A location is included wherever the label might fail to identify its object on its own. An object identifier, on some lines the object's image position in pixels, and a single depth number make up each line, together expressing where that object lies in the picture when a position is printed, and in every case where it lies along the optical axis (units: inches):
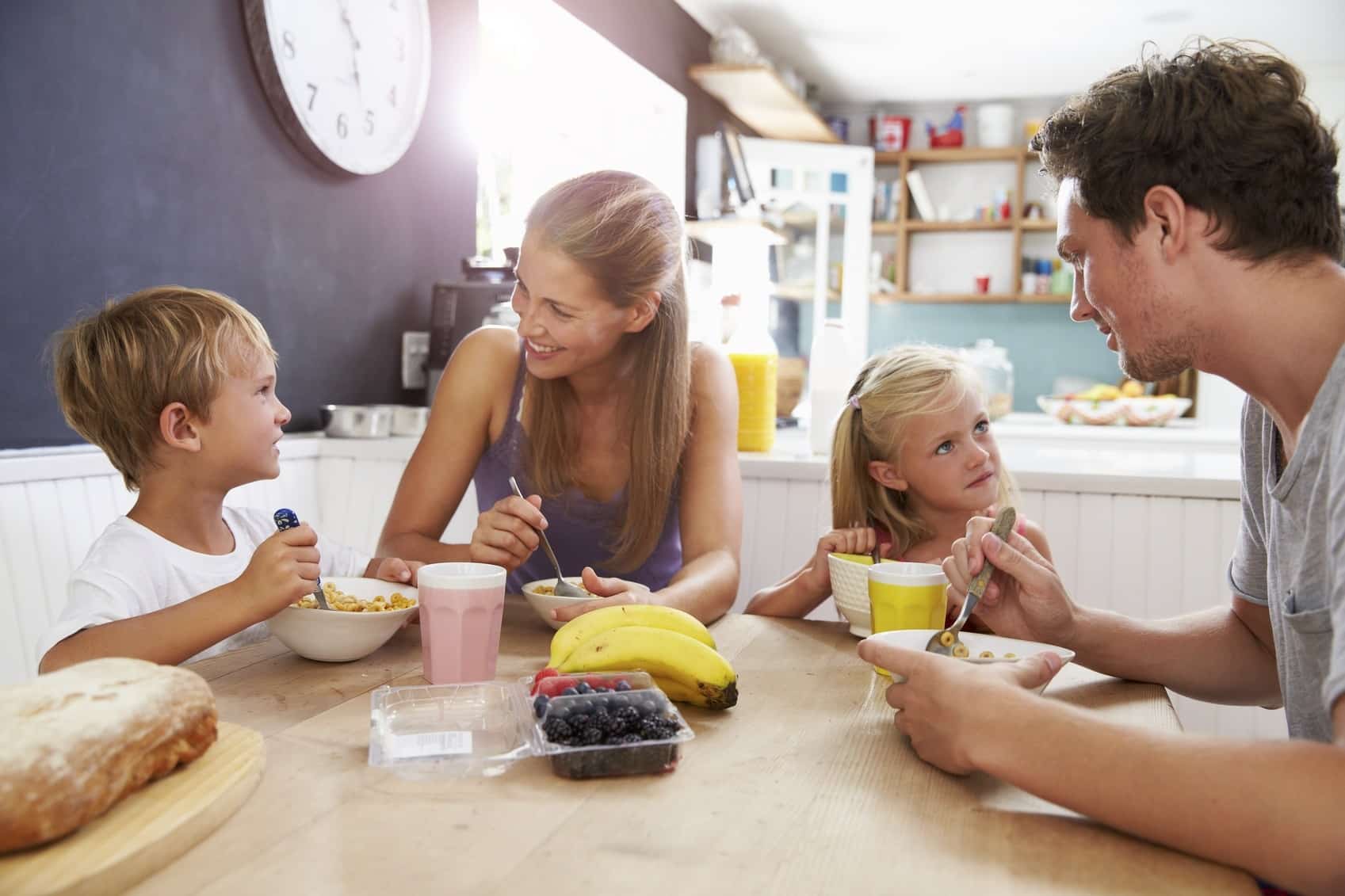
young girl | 68.3
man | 28.3
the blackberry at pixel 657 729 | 32.4
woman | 63.3
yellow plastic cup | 45.9
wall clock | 93.0
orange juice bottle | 97.0
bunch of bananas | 39.0
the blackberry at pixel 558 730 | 32.3
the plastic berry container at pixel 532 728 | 32.0
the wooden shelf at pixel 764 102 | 197.2
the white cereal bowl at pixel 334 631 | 44.3
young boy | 52.0
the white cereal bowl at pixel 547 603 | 50.2
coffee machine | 111.0
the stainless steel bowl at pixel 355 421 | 99.8
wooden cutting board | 24.1
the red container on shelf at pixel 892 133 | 273.3
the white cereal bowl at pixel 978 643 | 42.0
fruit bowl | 160.2
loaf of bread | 24.8
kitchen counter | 81.9
